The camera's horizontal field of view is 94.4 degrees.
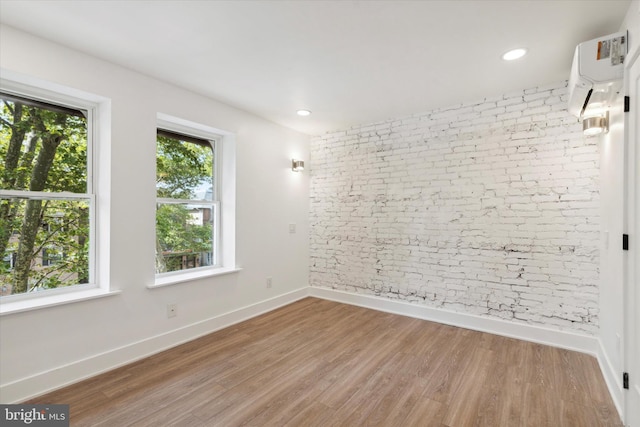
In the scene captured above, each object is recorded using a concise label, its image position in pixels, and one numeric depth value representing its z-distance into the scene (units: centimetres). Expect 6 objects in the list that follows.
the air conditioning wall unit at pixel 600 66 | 185
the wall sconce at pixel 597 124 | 231
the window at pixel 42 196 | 216
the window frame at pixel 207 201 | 303
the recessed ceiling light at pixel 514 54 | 231
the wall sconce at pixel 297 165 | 434
